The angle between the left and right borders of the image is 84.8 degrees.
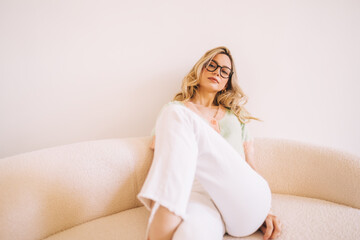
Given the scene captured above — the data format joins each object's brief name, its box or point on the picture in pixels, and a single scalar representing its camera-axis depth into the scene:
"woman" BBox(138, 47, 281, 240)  0.56
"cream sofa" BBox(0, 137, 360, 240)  0.71
